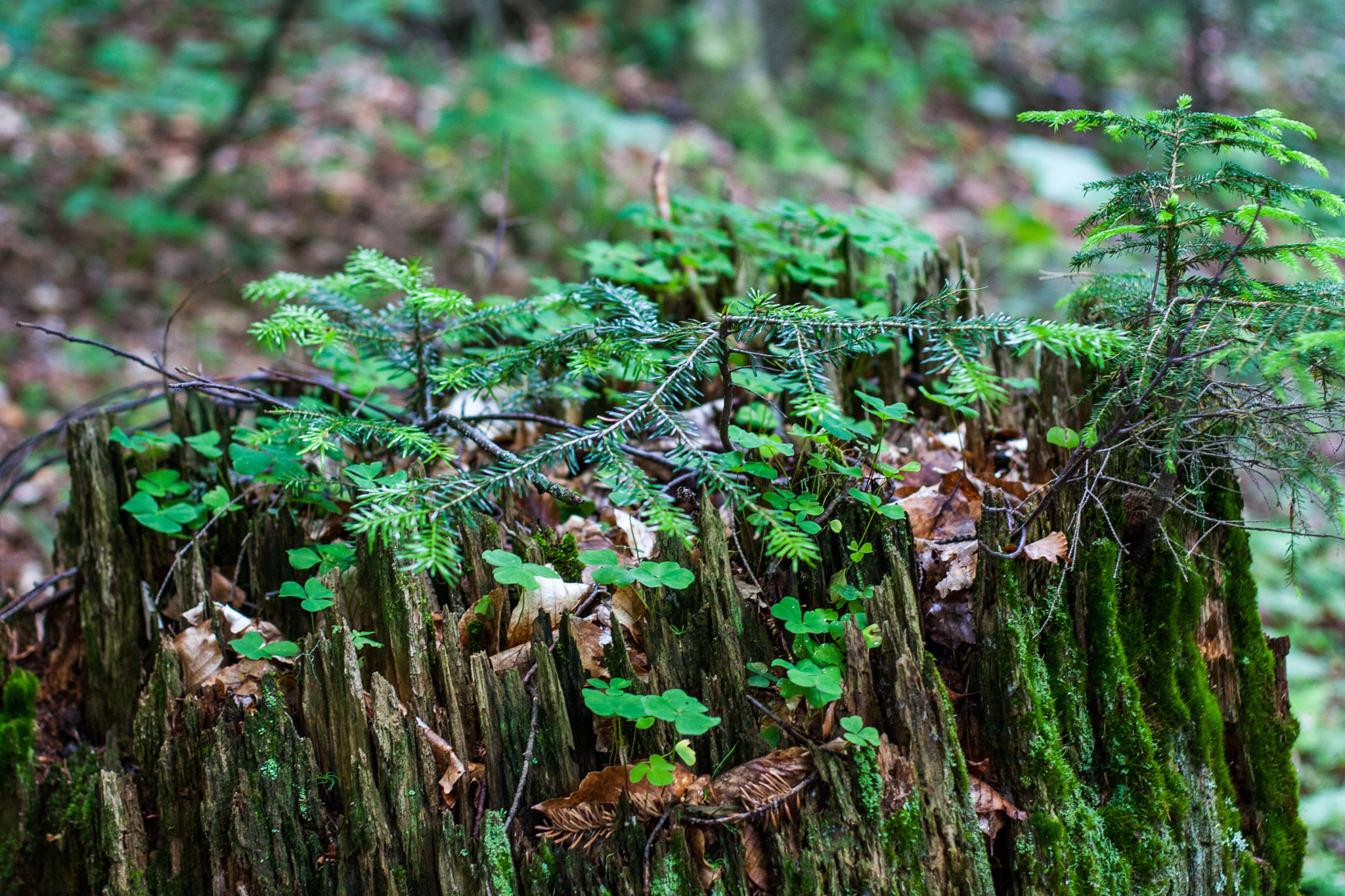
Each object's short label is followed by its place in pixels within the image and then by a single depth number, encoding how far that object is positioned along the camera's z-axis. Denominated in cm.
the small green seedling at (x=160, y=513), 83
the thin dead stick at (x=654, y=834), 75
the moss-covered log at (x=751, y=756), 76
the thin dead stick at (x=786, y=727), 76
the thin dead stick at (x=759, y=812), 76
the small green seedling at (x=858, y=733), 76
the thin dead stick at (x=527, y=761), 76
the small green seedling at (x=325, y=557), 81
